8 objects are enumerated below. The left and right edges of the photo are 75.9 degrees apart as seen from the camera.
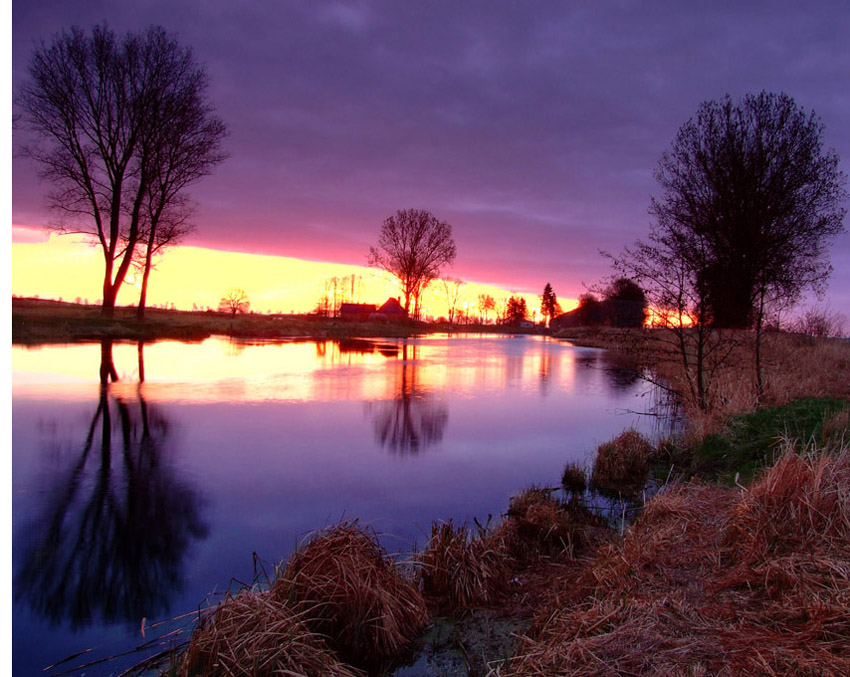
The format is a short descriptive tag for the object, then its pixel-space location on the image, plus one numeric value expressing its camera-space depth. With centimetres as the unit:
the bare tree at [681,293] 1050
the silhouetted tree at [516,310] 11238
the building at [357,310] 8062
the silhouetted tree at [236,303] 7325
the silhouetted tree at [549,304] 10550
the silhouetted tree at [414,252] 5322
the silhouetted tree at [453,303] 9369
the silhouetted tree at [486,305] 12012
